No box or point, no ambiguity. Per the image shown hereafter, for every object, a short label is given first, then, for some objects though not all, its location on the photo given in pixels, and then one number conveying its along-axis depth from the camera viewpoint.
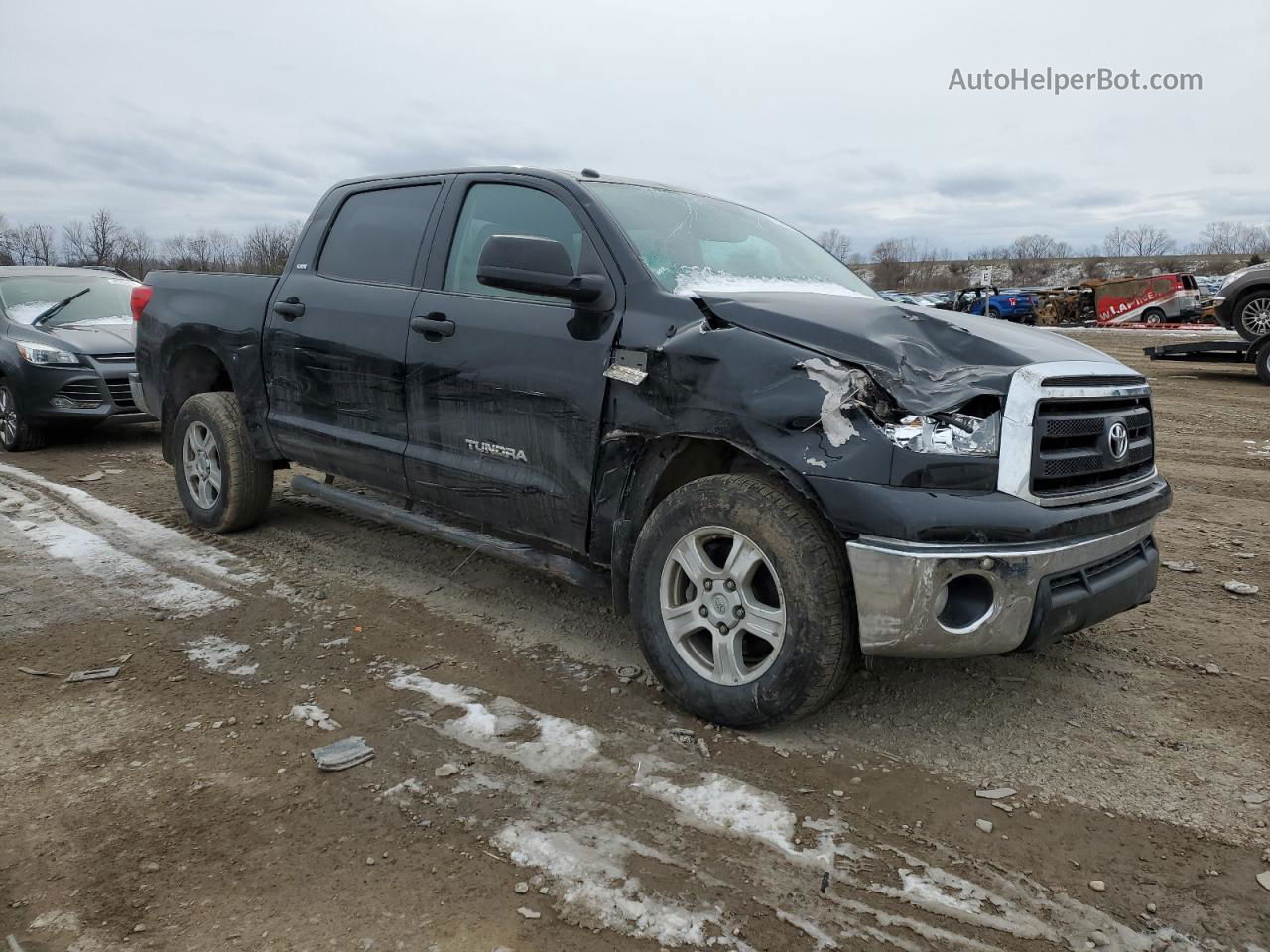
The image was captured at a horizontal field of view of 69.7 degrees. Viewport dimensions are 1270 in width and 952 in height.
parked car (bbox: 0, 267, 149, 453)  8.32
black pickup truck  2.75
